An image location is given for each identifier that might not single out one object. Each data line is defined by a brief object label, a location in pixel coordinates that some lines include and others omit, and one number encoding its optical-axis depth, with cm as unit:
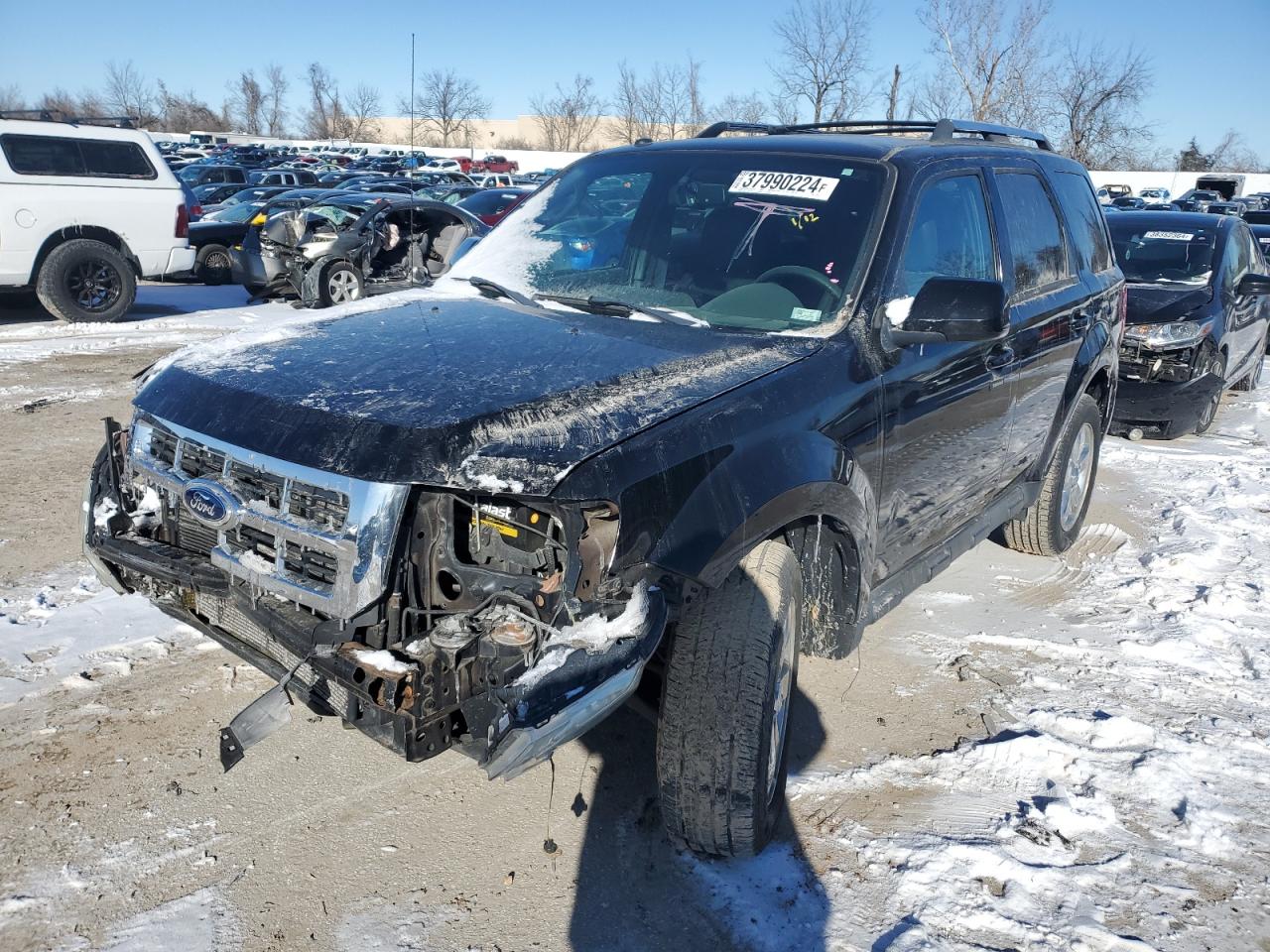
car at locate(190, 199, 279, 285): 1577
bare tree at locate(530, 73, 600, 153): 5509
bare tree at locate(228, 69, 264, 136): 8062
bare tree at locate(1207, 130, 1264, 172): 6338
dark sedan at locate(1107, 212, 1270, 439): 787
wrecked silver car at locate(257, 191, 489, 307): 1233
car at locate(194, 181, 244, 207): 2405
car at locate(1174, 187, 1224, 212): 2983
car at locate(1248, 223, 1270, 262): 1496
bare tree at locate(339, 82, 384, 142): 6284
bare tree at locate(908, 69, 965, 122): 2793
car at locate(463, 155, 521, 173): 4607
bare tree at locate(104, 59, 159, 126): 7600
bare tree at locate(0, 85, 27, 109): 5584
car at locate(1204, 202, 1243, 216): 2783
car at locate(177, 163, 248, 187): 2794
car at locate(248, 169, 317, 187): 2652
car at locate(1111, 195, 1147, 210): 2750
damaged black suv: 233
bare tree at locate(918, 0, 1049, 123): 2681
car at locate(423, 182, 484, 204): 1966
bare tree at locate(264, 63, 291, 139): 8044
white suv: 1079
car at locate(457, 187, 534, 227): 1603
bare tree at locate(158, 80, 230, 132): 7825
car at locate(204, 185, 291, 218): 2012
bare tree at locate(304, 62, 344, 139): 4381
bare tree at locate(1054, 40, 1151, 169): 3164
